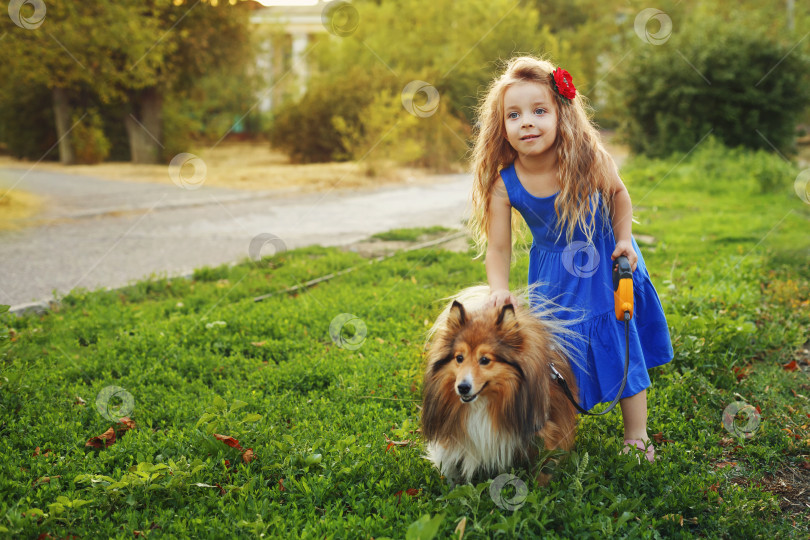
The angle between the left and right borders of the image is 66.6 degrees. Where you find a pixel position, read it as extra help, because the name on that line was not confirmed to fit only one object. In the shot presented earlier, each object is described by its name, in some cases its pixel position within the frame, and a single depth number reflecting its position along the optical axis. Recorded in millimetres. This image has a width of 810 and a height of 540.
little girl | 3031
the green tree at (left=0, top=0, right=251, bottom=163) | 13453
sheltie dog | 2557
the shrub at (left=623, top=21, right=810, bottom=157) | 17094
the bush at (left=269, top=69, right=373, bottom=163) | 19578
